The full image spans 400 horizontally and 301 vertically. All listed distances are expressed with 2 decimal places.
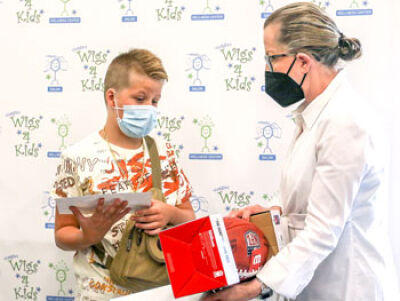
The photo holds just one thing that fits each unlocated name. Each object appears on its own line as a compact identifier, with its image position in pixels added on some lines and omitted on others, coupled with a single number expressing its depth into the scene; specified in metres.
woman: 1.23
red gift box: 1.14
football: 1.21
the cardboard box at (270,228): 1.31
